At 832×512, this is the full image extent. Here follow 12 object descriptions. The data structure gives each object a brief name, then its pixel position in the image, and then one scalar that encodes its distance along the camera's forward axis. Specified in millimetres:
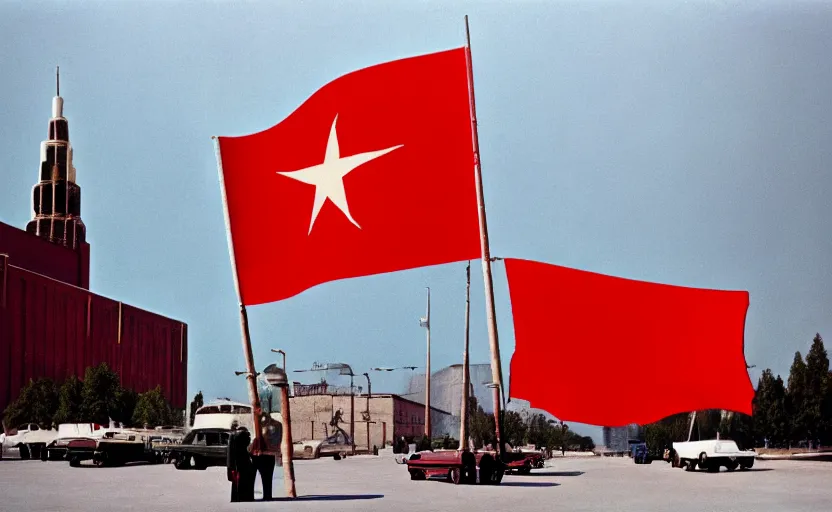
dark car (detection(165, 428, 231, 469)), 38406
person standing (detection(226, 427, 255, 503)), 18844
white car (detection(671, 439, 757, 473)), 38062
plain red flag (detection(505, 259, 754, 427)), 11812
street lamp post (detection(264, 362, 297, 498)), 18734
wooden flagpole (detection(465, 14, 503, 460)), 14758
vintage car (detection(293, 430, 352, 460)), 58469
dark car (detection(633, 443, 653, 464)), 53156
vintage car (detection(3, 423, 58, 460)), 56688
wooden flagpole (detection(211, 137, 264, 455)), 16938
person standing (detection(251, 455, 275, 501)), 18938
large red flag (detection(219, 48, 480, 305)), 15633
